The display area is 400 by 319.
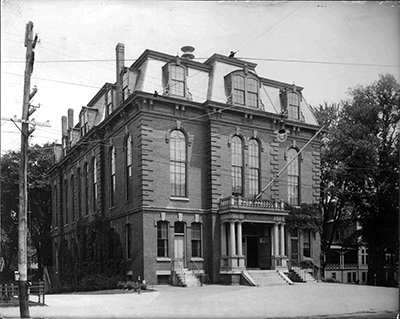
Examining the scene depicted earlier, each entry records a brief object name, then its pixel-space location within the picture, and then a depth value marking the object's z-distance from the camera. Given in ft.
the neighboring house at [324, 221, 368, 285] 161.68
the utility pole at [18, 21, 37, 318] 52.95
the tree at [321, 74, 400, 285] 100.68
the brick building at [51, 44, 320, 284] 89.86
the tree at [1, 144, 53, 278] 114.01
